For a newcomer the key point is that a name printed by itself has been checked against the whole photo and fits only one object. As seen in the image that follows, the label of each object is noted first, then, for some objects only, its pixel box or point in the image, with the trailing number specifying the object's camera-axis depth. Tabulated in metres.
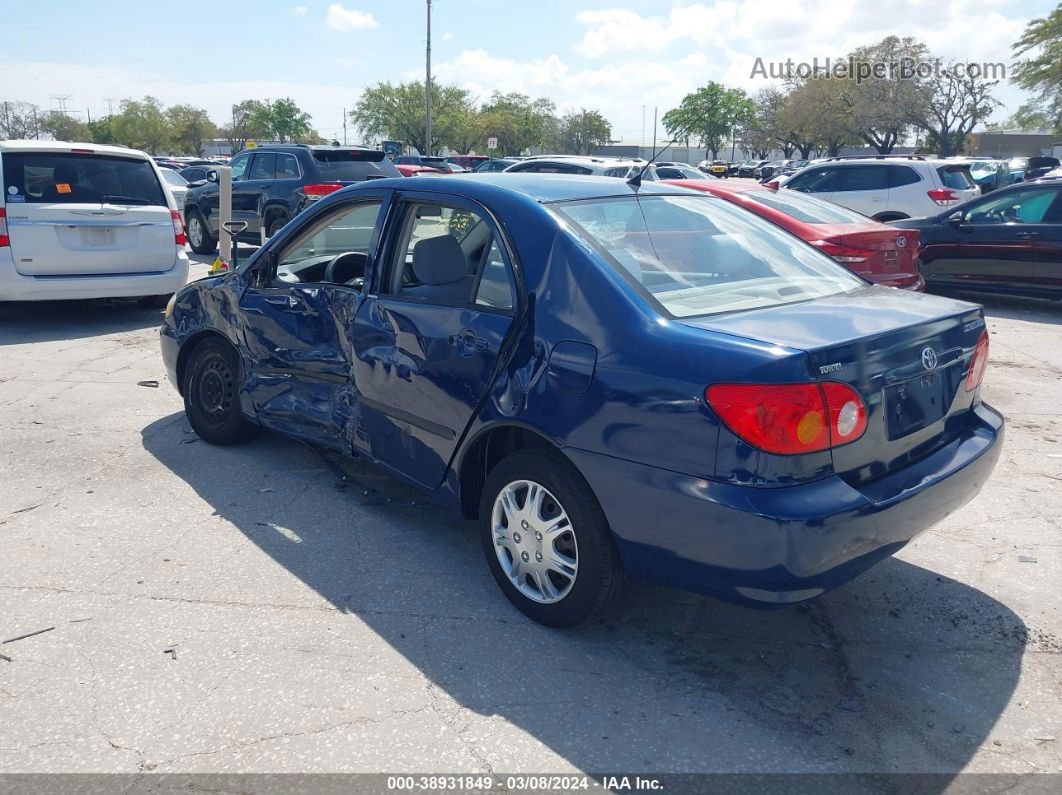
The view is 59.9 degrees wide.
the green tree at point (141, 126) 82.50
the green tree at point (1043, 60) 41.41
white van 8.54
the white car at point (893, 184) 14.73
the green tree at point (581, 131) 92.44
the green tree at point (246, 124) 85.81
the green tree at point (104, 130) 84.22
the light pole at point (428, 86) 46.26
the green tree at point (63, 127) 85.51
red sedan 8.48
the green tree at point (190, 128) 85.81
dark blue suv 13.21
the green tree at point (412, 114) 65.25
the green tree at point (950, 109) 53.31
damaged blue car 2.85
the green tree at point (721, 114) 70.38
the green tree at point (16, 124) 83.12
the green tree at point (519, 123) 74.19
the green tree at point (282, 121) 85.44
